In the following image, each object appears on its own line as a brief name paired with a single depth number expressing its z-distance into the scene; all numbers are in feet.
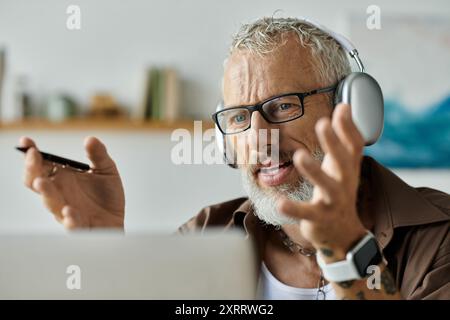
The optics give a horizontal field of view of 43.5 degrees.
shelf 9.29
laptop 1.94
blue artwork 9.66
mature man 3.19
